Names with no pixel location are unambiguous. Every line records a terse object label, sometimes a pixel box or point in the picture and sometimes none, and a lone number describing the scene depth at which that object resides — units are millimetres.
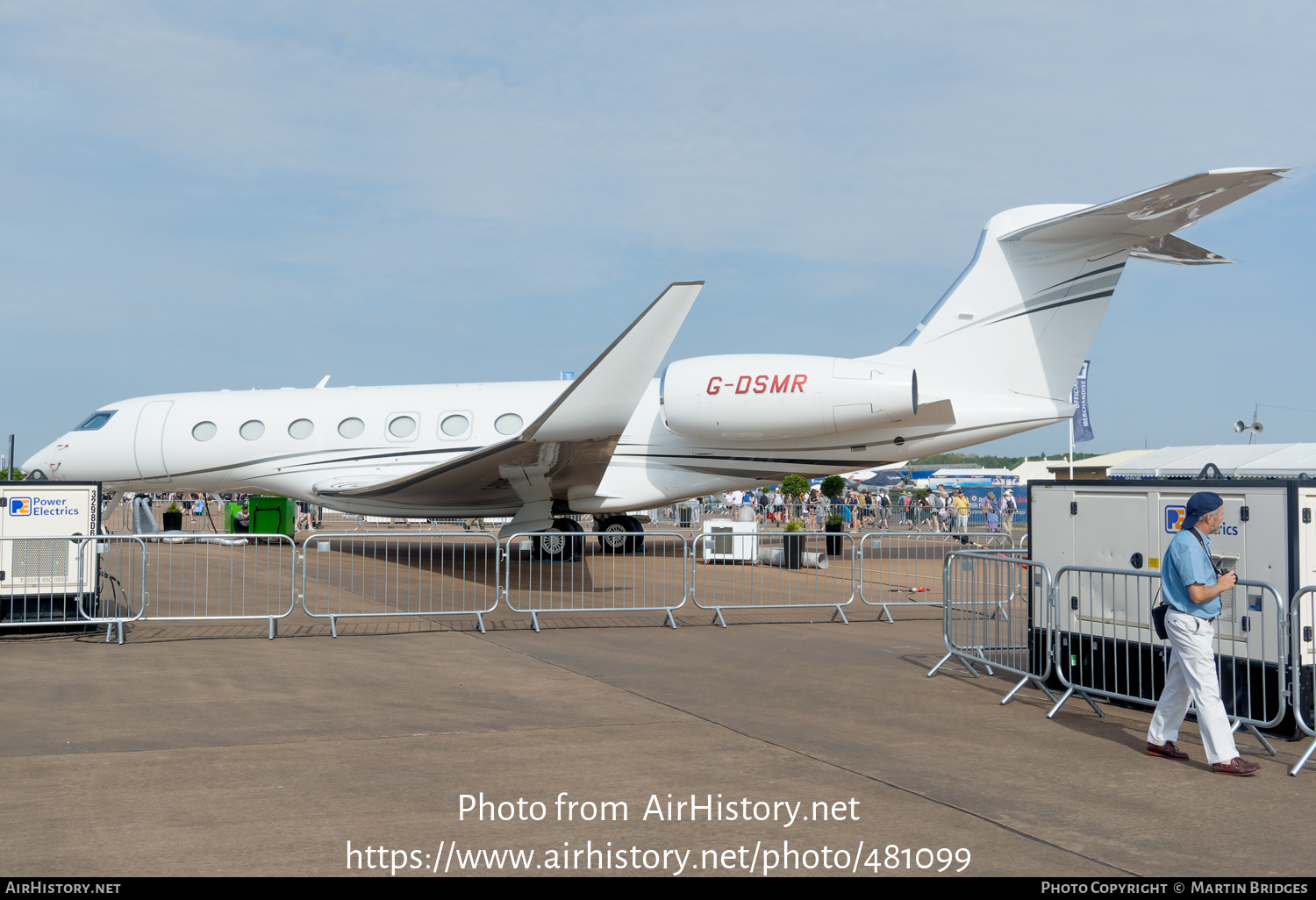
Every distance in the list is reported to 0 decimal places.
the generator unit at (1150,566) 5672
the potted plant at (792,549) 15664
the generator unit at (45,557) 9156
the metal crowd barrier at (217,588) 10648
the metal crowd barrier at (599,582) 11453
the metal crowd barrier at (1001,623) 7156
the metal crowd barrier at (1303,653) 5348
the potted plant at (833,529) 18906
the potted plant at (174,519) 22641
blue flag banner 36656
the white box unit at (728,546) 17172
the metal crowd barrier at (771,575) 12141
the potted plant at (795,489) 37156
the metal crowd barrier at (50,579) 9141
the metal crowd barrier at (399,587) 10914
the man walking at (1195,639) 4965
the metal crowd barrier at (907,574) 12852
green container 19250
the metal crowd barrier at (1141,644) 5664
